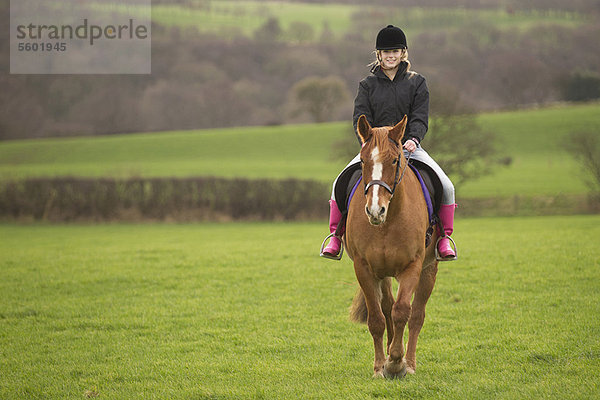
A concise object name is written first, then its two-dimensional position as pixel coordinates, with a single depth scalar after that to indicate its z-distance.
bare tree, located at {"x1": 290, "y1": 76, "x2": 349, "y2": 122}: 139.75
